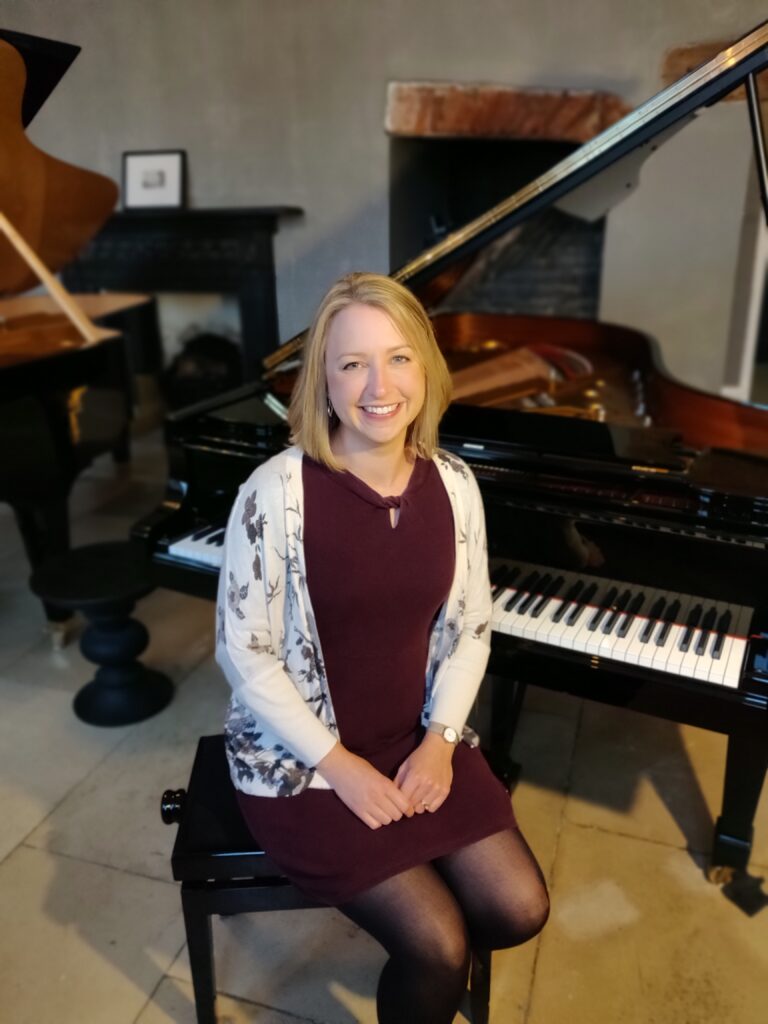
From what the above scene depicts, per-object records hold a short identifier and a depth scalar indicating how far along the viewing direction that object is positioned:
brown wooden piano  2.35
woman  1.20
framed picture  2.87
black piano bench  1.28
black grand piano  1.48
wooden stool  2.25
